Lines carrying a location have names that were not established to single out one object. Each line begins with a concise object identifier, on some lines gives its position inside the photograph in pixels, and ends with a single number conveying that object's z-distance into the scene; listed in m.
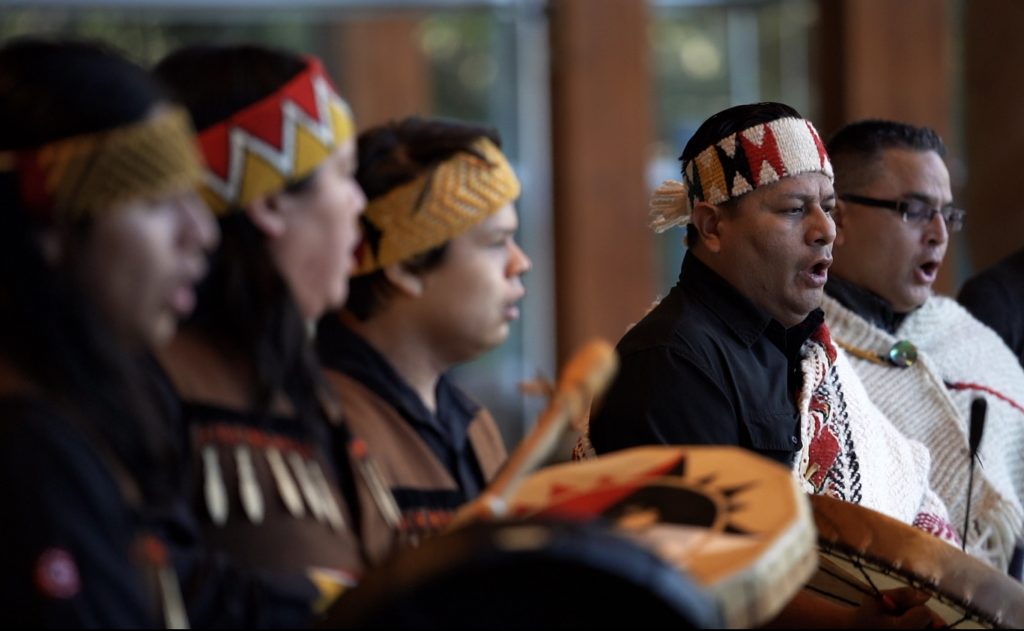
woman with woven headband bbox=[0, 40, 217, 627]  3.00
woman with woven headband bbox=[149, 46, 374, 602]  3.70
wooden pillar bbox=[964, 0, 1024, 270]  12.65
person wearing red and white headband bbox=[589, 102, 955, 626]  5.79
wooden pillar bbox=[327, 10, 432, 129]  11.70
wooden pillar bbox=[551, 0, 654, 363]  11.72
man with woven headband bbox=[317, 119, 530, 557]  4.54
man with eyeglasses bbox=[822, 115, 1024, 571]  7.15
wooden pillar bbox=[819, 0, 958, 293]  12.09
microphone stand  7.08
